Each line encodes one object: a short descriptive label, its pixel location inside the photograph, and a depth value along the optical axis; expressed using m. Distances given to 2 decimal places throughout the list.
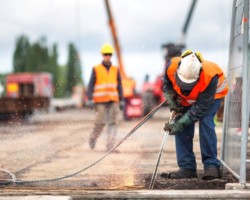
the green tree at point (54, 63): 94.19
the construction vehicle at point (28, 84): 35.66
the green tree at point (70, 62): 96.40
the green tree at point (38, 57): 90.19
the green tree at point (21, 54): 92.12
